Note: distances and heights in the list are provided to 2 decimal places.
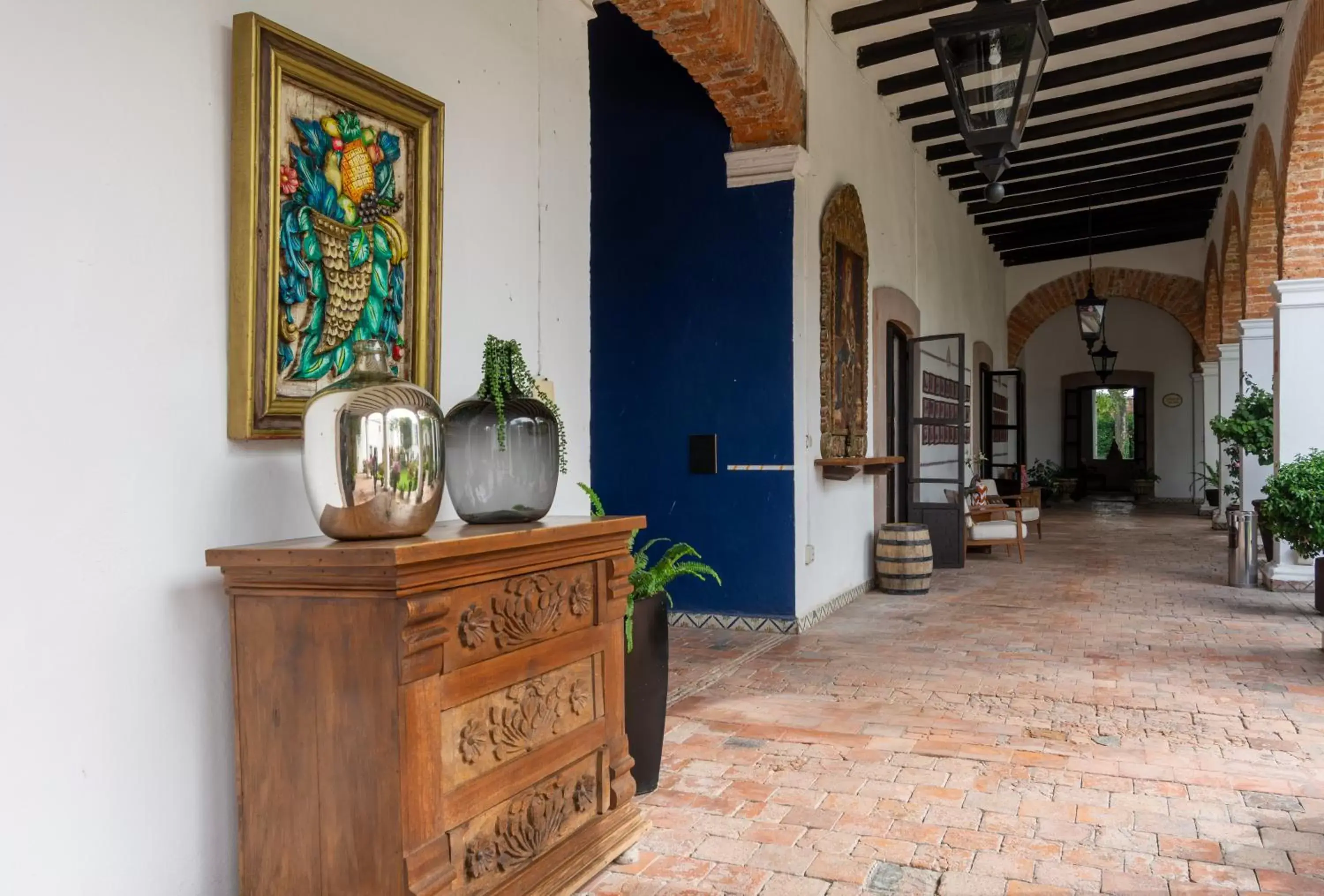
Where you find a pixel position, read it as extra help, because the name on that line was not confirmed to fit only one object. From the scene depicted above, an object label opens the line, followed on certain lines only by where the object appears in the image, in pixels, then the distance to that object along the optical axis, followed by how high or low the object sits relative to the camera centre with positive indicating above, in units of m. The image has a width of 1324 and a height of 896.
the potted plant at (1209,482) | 12.94 -0.61
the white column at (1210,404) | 13.52 +0.55
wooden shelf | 6.25 -0.12
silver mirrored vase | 2.07 -0.02
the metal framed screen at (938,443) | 8.16 +0.03
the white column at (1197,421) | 17.44 +0.42
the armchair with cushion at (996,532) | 9.02 -0.77
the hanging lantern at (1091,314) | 11.20 +1.48
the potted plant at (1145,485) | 18.41 -0.74
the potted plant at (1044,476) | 17.66 -0.55
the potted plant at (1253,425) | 8.28 +0.15
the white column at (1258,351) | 9.20 +0.85
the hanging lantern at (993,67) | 3.11 +1.22
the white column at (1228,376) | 12.05 +0.83
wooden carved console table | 1.92 -0.53
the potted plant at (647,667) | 3.11 -0.68
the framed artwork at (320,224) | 2.22 +0.55
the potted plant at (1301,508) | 5.79 -0.37
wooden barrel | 7.34 -0.82
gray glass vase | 2.38 -0.03
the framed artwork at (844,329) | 6.40 +0.79
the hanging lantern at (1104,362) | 14.55 +1.31
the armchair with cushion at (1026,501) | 10.88 -0.66
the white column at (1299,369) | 6.89 +0.52
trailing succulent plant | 2.41 +0.18
